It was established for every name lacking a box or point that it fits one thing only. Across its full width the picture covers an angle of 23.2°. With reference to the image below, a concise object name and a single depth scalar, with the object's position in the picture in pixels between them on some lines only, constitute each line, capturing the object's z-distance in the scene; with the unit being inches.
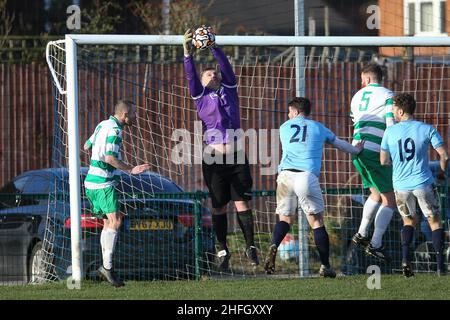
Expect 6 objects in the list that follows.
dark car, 537.3
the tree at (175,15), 927.5
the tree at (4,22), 890.4
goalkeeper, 493.4
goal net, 542.0
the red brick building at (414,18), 1009.5
